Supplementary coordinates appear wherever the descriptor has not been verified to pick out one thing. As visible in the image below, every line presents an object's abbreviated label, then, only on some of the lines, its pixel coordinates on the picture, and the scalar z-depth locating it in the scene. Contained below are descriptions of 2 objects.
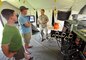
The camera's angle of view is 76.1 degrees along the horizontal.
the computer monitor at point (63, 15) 2.28
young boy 0.77
